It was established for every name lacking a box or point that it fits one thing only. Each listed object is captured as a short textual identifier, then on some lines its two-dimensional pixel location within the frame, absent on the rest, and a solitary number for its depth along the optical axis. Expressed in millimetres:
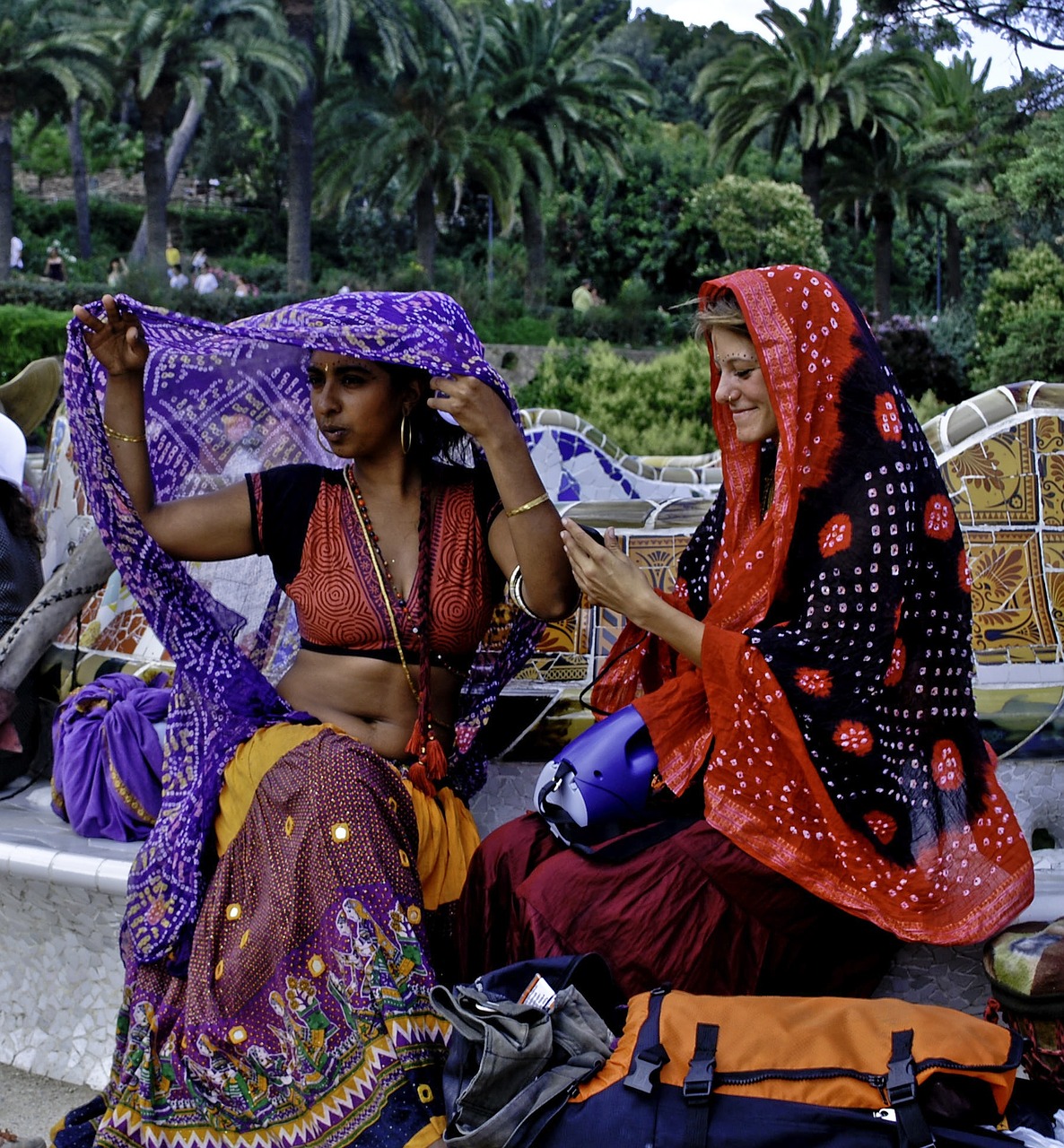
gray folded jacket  2305
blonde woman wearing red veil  2592
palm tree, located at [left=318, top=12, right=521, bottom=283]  31703
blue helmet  2797
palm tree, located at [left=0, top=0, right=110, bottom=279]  29781
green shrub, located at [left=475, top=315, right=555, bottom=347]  30938
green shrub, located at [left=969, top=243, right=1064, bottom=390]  16359
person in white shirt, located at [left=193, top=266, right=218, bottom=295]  29531
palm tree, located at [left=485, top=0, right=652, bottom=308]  33188
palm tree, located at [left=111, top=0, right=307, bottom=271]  29438
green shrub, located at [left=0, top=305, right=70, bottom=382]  22938
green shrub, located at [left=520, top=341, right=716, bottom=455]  11930
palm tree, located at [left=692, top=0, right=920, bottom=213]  31531
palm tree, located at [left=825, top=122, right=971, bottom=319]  33875
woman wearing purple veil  2705
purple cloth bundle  3635
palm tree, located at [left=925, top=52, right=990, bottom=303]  34656
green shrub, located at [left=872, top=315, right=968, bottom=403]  19953
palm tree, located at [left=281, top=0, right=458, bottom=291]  30016
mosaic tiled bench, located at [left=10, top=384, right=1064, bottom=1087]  3469
